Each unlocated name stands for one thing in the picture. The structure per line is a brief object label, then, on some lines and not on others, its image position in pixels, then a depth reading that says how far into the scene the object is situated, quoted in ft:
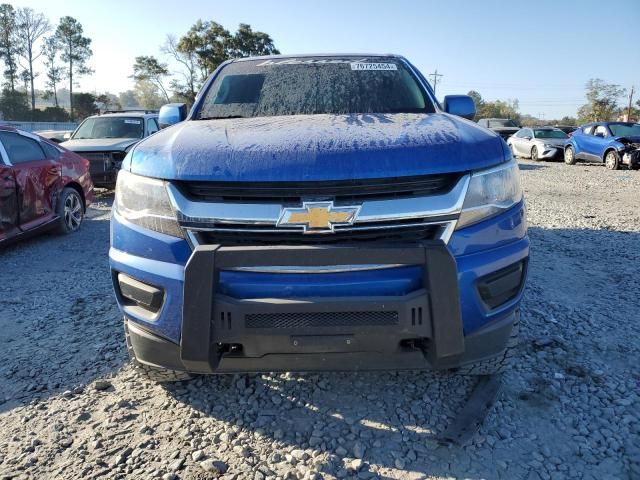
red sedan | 17.93
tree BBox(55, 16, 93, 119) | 182.80
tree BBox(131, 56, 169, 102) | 176.45
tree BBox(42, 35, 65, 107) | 183.52
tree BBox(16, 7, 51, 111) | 170.40
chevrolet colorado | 6.20
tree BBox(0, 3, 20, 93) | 164.45
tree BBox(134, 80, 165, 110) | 191.01
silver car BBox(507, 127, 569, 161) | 64.13
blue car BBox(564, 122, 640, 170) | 49.96
